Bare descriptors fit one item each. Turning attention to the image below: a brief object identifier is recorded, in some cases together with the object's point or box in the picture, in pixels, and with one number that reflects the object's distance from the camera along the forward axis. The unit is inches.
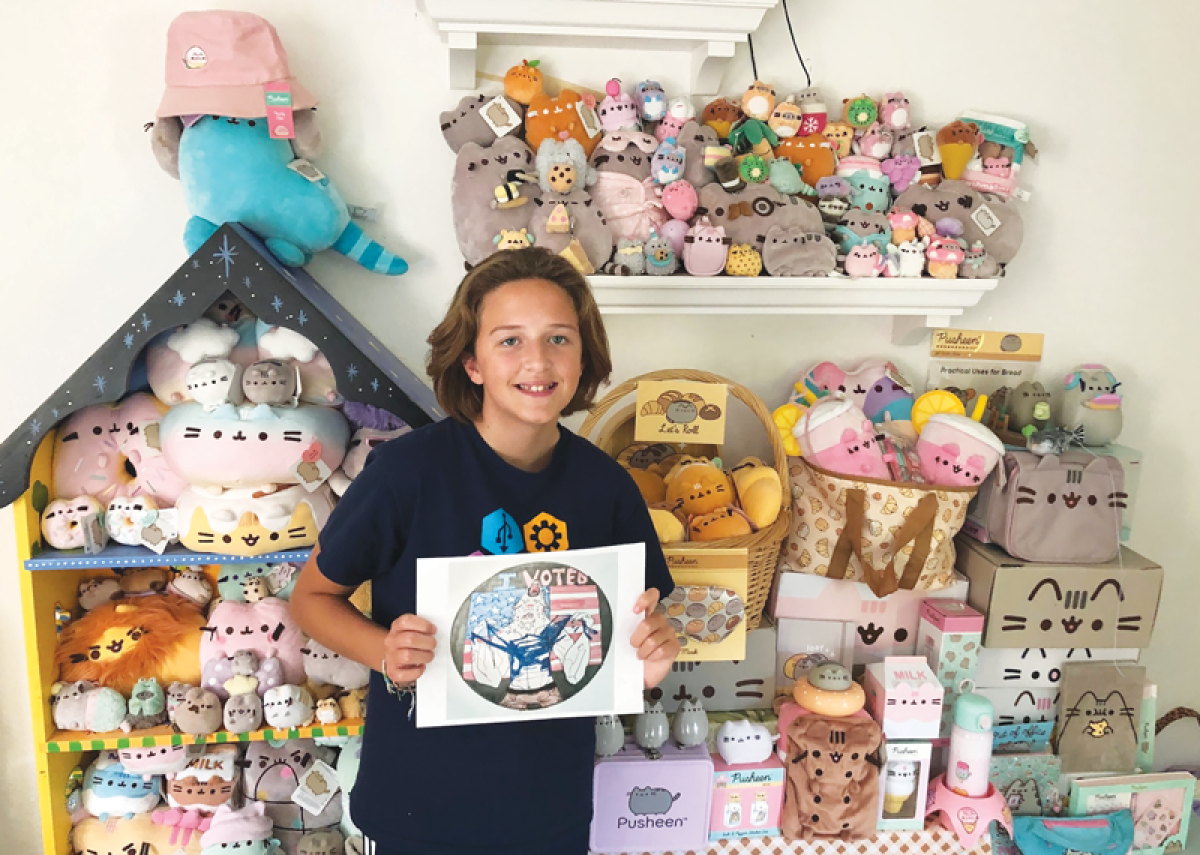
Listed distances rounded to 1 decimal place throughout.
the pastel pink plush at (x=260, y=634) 57.5
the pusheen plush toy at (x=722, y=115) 64.5
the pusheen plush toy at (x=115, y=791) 57.9
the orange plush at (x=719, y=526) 58.1
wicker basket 57.3
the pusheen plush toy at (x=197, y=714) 54.7
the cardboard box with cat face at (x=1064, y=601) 64.7
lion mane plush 56.0
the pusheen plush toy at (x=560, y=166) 60.5
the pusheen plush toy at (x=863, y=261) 63.7
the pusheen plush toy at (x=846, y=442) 62.0
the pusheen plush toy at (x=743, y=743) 59.6
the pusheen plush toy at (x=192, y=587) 60.2
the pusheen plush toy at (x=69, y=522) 53.7
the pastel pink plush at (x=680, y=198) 62.2
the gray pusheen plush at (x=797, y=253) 62.5
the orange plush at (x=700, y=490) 60.0
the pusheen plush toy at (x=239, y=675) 56.2
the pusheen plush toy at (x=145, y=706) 55.1
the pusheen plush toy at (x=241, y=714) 55.6
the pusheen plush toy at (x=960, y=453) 61.9
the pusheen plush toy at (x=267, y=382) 54.5
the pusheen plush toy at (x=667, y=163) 62.5
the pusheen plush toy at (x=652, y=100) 63.3
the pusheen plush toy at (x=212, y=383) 53.8
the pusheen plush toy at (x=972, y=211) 66.7
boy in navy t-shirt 41.8
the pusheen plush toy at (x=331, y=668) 56.9
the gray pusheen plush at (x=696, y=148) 63.7
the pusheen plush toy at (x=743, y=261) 62.7
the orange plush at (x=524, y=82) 61.6
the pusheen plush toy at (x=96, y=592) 59.5
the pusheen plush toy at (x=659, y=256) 61.5
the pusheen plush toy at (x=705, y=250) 61.9
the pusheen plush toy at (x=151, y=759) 57.4
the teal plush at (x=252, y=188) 56.0
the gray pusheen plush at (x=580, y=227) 60.5
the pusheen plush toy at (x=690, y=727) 59.2
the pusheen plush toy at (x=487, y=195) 60.5
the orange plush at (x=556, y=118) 61.9
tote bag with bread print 60.8
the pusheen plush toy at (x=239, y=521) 54.6
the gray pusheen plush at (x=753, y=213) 63.3
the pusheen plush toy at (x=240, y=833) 57.3
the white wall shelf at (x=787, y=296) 62.0
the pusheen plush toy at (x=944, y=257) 64.4
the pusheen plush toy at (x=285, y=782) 60.1
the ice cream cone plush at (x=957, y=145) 66.7
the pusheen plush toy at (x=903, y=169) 67.1
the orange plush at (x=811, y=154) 65.9
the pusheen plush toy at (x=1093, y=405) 69.7
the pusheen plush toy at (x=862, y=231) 64.9
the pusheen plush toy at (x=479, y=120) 61.6
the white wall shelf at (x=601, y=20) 57.0
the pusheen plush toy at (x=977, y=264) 65.9
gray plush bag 64.1
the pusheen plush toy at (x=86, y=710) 54.4
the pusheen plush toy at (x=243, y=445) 53.7
